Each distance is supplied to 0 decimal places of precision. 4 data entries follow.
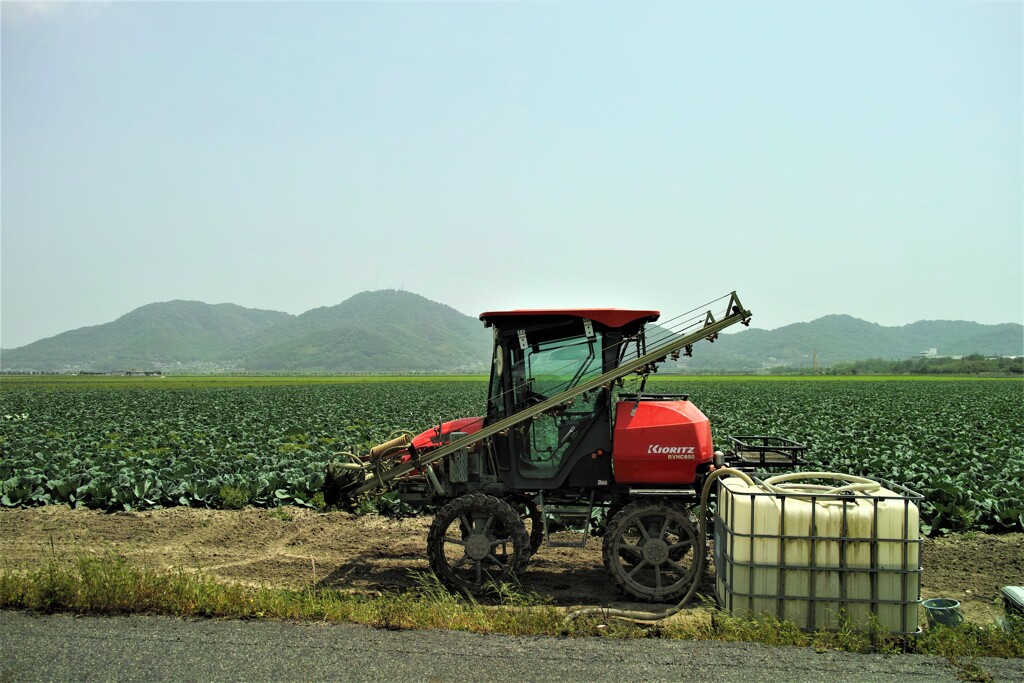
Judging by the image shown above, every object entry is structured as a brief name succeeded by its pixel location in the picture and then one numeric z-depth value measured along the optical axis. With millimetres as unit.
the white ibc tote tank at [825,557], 6905
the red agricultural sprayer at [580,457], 8156
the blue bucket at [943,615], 7270
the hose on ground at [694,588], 7367
